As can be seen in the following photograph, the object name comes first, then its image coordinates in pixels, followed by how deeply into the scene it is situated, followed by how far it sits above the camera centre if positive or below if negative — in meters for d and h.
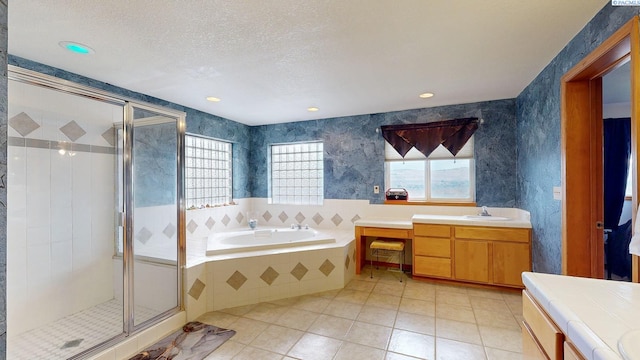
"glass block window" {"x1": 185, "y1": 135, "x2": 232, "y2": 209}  4.02 +0.14
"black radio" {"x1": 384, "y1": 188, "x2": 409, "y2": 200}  4.09 -0.23
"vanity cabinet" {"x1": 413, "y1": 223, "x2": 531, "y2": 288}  3.09 -0.90
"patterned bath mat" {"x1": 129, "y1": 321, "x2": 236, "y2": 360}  2.07 -1.35
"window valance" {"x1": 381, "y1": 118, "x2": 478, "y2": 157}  3.76 +0.64
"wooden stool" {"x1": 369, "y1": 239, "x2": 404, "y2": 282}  3.53 -0.88
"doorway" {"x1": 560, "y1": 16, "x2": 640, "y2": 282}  2.11 +0.02
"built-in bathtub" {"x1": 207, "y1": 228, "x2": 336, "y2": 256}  3.19 -0.81
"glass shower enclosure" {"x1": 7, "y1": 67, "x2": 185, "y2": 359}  2.29 -0.38
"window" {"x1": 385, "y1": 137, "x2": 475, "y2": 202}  3.85 +0.07
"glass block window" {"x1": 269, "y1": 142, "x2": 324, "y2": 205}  4.71 +0.10
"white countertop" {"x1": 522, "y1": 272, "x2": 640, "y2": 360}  0.75 -0.46
